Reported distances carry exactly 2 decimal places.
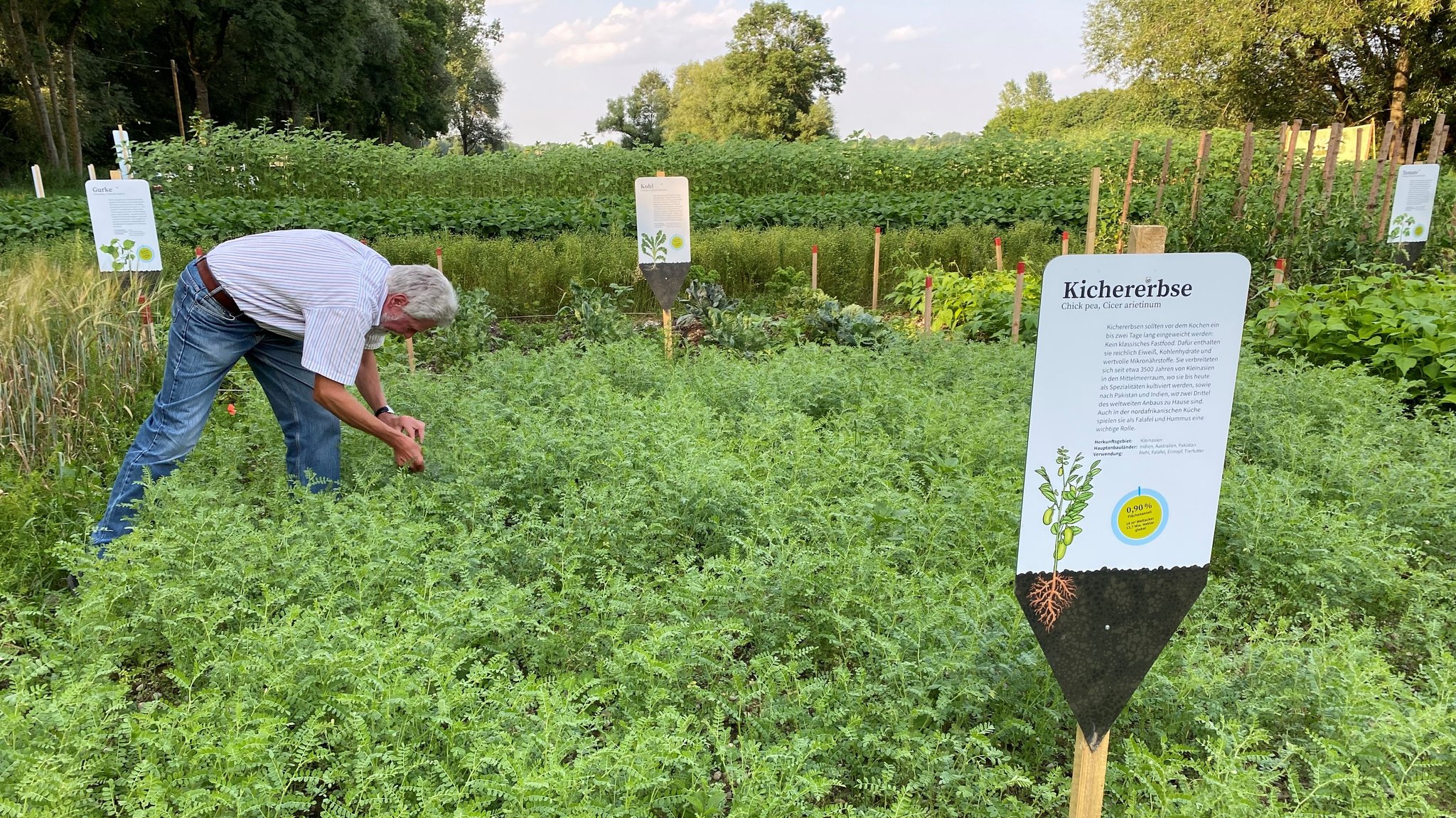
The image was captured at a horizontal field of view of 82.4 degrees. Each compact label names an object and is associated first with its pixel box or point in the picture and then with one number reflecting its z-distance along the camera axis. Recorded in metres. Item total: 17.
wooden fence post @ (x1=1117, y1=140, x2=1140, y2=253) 9.69
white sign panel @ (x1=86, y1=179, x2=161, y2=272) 5.73
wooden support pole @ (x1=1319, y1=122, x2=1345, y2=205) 9.11
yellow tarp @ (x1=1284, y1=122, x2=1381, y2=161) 23.28
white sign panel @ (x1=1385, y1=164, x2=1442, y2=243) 8.45
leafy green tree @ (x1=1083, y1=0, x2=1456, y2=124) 24.34
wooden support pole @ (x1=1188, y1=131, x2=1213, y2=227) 9.27
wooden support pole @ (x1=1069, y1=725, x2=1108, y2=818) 2.03
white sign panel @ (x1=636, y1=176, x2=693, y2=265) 6.89
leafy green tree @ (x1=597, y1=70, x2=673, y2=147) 96.44
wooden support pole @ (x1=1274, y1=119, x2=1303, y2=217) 8.85
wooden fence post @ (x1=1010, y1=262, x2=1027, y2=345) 6.71
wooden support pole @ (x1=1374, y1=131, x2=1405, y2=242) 8.96
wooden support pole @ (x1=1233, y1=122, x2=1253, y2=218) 8.98
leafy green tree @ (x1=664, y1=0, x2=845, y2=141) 61.72
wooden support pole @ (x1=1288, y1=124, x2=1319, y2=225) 8.66
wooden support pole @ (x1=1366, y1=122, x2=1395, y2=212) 9.04
